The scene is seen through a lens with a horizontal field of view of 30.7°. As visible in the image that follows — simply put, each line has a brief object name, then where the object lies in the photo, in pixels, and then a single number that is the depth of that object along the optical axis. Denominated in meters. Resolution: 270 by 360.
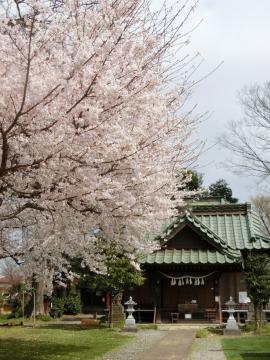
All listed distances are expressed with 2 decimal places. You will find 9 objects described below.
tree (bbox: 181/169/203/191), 34.02
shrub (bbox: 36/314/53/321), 29.68
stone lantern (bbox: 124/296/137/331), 20.89
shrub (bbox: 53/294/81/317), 32.69
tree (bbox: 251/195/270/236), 45.47
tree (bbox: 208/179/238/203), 45.78
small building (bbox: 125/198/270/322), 24.34
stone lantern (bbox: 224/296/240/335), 20.19
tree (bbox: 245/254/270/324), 20.97
